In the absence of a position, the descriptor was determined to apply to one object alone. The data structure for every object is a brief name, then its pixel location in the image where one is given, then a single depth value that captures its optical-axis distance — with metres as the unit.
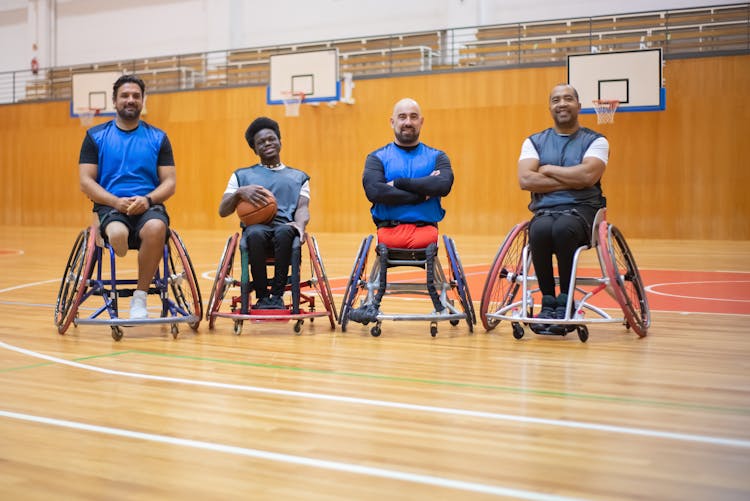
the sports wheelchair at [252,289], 4.19
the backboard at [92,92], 15.35
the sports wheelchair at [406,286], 4.16
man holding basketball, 4.21
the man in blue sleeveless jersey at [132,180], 4.09
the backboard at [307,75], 13.46
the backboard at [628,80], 11.45
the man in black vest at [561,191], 4.00
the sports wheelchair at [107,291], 4.00
